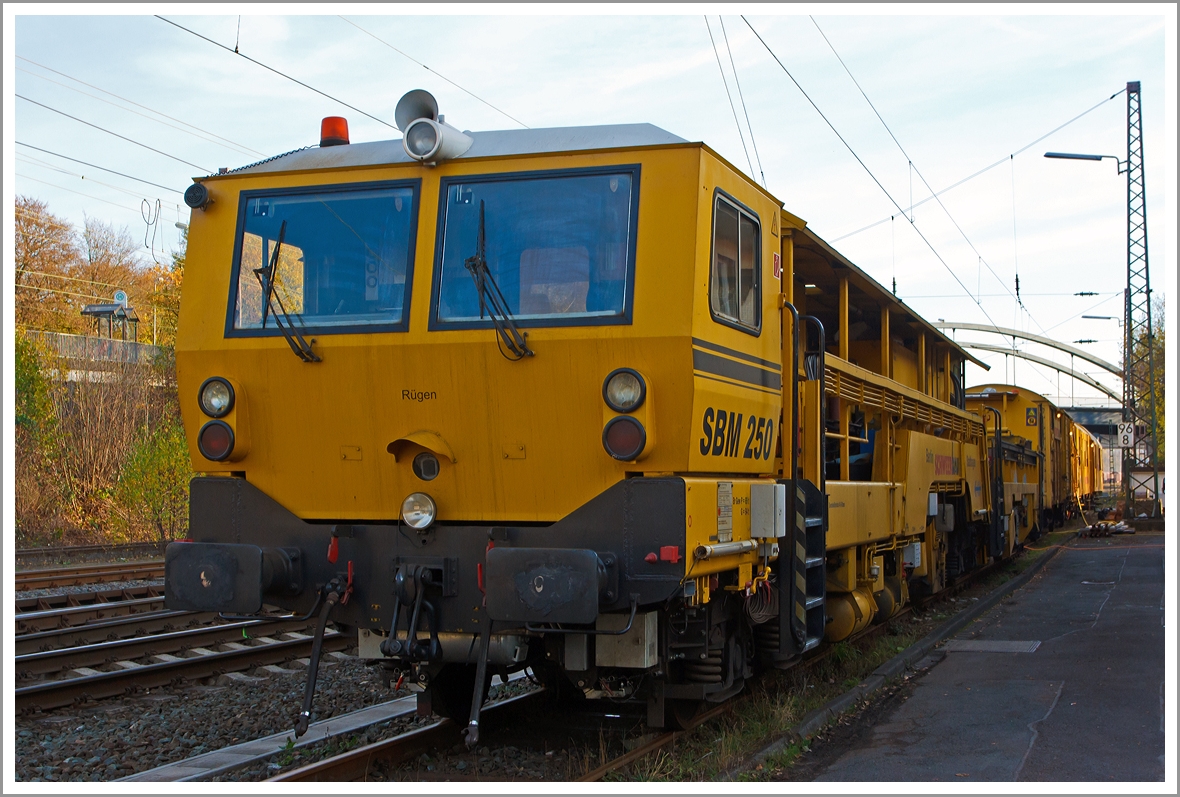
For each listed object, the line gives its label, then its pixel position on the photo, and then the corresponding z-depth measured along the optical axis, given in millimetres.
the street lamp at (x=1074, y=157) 23695
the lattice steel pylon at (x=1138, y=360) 27016
